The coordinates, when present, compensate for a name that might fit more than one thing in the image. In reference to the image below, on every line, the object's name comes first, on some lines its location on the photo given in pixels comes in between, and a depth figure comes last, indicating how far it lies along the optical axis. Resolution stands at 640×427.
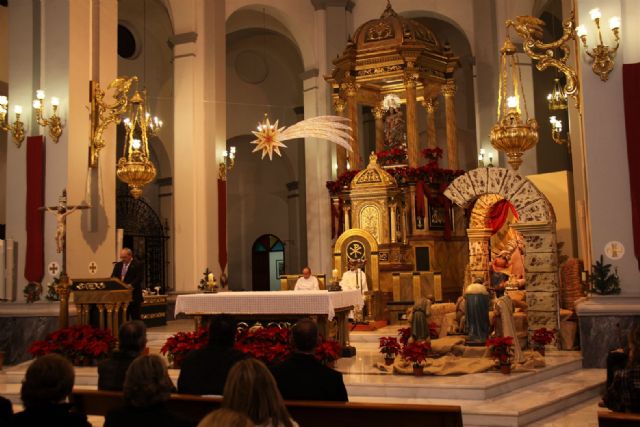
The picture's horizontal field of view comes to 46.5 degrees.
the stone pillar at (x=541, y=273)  10.89
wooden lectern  10.28
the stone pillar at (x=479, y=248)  14.13
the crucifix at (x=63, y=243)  10.27
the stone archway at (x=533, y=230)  10.94
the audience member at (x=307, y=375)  4.39
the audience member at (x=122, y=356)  4.96
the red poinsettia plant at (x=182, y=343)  9.33
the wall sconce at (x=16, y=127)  11.76
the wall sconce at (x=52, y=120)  11.53
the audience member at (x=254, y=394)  2.97
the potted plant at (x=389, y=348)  9.03
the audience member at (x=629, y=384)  4.84
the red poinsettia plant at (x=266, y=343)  8.59
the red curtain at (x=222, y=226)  15.91
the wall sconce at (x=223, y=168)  16.06
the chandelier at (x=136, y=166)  13.47
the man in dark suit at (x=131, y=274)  10.90
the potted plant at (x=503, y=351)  8.48
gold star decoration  11.65
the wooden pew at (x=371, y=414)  4.04
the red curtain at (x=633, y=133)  9.18
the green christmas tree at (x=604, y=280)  9.30
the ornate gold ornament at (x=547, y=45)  9.97
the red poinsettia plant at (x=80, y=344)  9.84
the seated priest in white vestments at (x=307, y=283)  12.26
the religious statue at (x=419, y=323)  9.72
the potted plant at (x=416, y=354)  8.30
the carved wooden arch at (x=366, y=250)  14.83
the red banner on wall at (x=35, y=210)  11.44
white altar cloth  9.75
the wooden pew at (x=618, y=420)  3.76
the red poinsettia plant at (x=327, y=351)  8.36
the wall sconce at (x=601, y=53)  9.44
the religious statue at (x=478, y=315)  9.66
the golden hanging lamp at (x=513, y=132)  10.48
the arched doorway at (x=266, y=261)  23.80
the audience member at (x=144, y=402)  3.35
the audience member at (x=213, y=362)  4.92
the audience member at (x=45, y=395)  3.27
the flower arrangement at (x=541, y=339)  9.70
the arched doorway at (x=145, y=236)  19.14
